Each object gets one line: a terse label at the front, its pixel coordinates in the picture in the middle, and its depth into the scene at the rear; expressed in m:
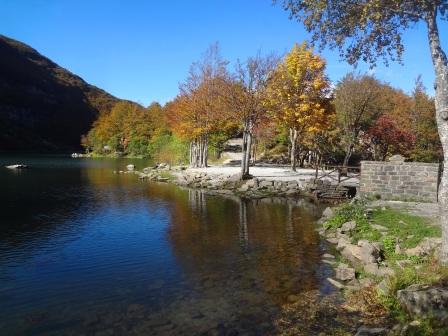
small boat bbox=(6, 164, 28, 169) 59.64
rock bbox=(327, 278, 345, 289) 12.45
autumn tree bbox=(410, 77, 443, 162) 39.66
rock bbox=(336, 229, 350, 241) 17.33
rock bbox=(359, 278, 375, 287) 11.93
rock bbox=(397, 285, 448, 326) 8.55
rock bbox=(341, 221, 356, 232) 17.92
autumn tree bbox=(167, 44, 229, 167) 47.47
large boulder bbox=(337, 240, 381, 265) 13.77
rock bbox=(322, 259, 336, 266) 15.01
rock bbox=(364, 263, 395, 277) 12.30
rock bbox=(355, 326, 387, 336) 8.44
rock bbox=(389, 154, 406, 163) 23.82
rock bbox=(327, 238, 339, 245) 17.75
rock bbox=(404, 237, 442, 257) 12.95
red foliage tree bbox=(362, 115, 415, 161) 43.44
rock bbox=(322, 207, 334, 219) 22.25
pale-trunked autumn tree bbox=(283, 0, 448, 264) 11.42
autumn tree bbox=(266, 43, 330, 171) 41.06
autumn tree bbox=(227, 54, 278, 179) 37.69
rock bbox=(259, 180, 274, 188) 34.50
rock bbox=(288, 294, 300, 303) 11.54
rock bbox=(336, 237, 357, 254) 15.88
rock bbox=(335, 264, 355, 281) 13.02
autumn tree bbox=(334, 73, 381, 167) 45.31
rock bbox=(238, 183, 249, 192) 34.84
